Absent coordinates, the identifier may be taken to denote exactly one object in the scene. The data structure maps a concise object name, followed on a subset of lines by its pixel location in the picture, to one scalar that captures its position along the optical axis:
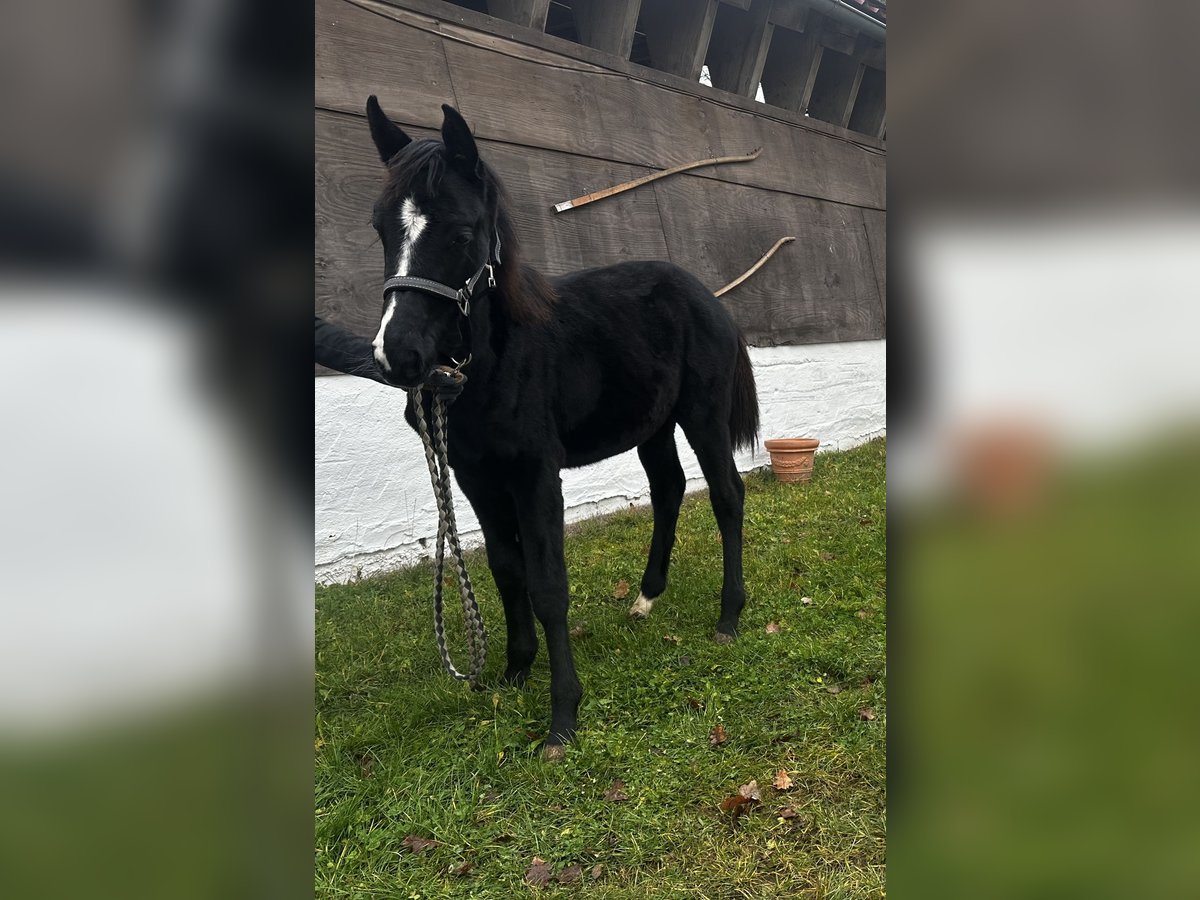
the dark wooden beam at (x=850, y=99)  7.81
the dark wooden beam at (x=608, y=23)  5.48
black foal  1.98
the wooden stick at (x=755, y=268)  6.18
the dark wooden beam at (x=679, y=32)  6.03
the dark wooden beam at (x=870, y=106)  8.20
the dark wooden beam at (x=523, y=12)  4.92
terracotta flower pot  6.04
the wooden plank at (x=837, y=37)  7.14
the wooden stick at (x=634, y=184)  5.02
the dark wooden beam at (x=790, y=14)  6.57
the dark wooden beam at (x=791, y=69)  7.15
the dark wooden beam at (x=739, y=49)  6.52
